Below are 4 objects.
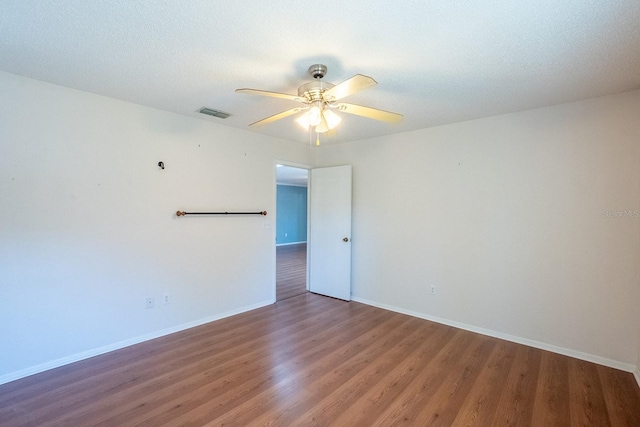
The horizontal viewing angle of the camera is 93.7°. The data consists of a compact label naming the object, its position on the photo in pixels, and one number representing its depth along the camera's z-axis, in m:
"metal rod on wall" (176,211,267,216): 3.29
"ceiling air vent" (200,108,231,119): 3.14
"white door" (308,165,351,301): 4.48
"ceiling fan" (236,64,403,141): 1.98
